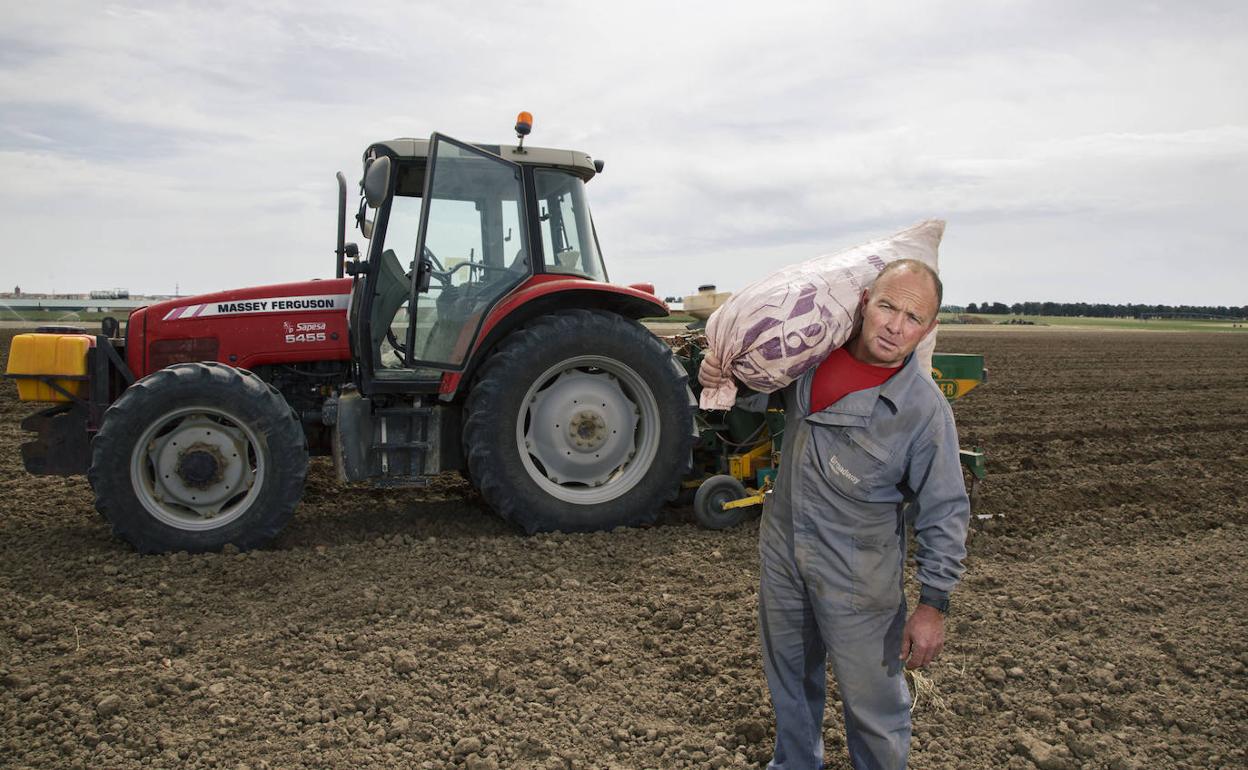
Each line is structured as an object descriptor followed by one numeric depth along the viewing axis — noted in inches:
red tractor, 184.1
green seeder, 207.6
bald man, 85.4
